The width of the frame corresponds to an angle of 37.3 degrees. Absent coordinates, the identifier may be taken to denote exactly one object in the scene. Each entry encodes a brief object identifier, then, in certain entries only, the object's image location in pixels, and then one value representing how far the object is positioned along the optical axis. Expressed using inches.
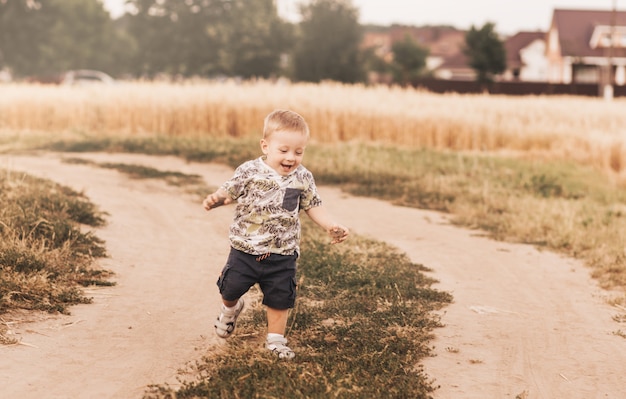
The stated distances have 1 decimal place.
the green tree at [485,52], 2146.9
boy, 195.9
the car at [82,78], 1473.9
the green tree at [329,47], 2134.6
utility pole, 1631.4
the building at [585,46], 2471.7
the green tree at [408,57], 2539.4
